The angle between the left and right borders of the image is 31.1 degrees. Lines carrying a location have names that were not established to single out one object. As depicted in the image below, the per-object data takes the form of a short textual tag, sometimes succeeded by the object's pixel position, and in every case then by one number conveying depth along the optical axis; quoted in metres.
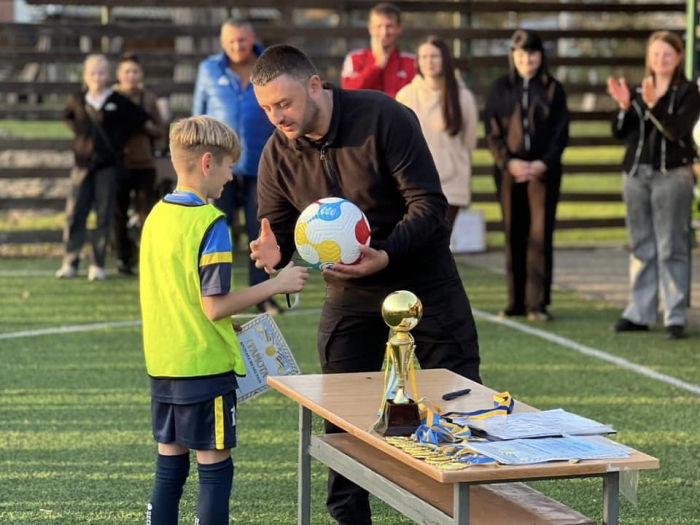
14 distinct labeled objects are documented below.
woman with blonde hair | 9.23
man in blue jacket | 10.20
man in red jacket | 10.14
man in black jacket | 4.75
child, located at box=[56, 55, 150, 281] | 12.07
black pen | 4.26
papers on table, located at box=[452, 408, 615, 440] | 3.74
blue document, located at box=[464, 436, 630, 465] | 3.49
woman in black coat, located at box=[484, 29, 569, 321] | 10.08
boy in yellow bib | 4.40
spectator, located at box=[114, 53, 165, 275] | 12.34
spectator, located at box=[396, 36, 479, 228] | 9.96
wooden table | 3.43
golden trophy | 3.80
